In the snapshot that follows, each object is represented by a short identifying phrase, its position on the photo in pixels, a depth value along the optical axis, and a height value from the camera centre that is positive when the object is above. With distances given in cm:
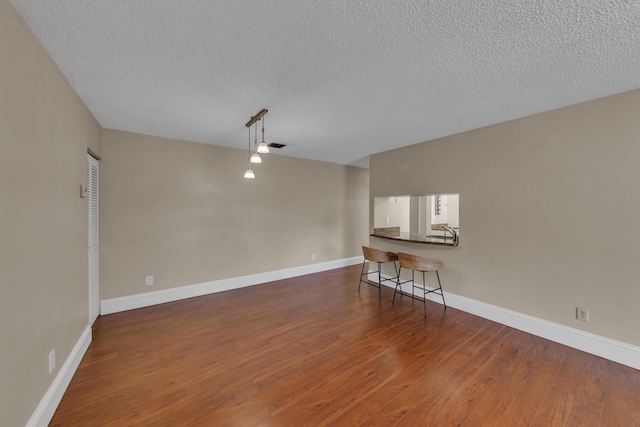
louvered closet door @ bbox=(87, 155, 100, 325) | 288 -36
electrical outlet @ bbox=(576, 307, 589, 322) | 248 -108
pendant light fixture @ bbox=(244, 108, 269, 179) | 256 +109
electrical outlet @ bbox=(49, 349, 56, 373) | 171 -111
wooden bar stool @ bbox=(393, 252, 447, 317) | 331 -75
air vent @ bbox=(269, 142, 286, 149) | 404 +113
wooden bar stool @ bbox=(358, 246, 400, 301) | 384 -74
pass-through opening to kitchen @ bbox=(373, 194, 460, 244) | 482 -11
